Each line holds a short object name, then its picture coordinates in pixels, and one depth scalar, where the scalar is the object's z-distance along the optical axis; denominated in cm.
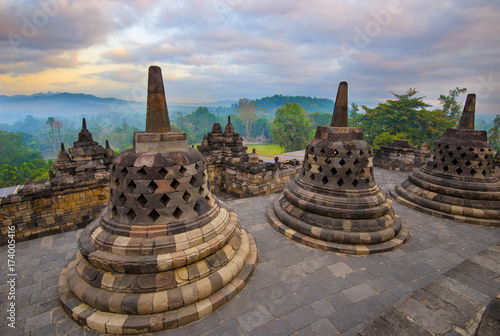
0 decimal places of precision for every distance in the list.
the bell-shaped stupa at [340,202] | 517
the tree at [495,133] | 3344
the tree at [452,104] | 3756
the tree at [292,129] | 4638
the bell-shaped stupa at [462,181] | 658
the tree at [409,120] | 3028
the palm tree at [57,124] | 7262
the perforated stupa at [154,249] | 329
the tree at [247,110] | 7581
